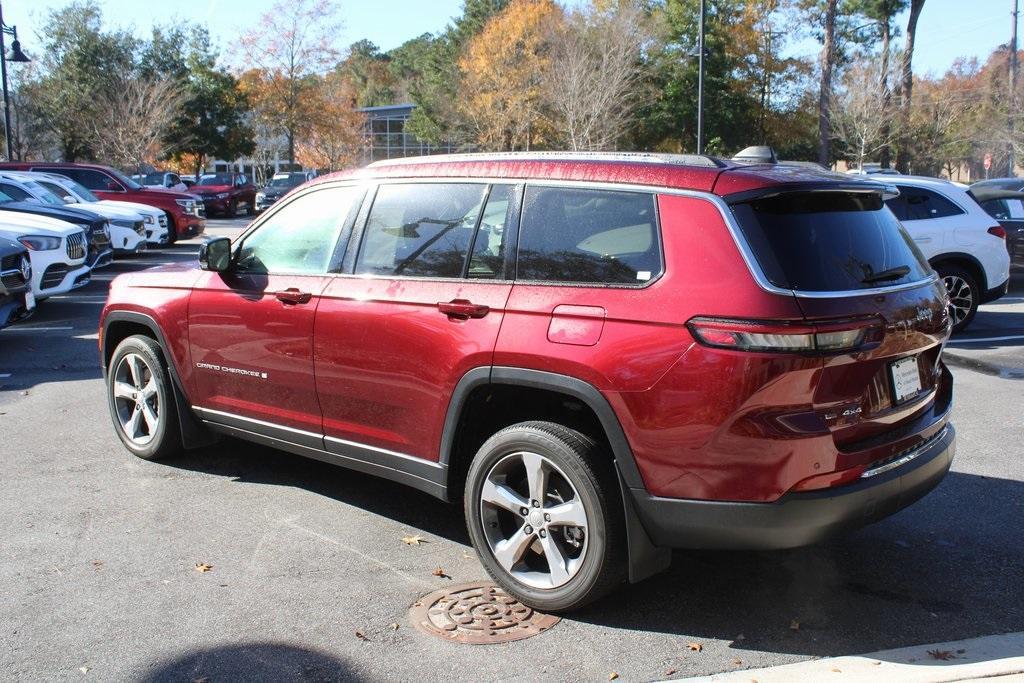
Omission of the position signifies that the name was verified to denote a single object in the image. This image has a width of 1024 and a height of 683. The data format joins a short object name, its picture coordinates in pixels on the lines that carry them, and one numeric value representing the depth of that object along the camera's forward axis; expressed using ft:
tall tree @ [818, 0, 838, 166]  134.10
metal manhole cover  12.78
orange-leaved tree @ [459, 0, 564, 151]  128.77
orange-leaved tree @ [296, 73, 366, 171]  176.04
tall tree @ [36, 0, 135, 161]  140.36
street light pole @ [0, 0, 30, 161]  92.27
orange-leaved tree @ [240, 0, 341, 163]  170.40
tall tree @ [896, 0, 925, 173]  139.74
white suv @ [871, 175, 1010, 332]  36.09
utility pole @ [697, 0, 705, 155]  89.35
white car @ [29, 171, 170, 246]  61.05
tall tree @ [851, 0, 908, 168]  139.64
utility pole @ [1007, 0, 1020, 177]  135.62
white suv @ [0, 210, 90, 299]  38.11
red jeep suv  11.51
